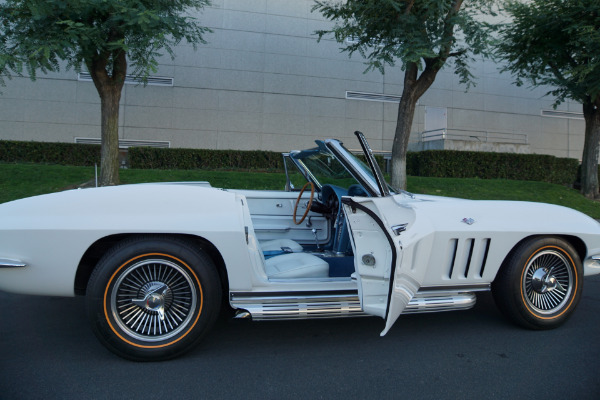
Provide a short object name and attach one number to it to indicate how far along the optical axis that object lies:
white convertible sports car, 2.76
